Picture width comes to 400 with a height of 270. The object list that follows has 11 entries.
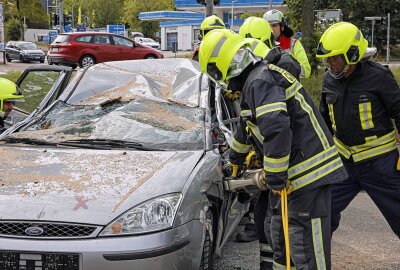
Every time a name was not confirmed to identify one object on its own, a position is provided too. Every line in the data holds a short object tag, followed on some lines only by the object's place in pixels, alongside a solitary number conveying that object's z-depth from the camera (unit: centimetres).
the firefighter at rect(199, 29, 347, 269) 319
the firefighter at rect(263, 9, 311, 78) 588
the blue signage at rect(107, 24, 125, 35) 5427
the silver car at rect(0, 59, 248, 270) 296
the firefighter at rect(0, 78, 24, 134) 505
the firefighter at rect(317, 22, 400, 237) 390
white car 4716
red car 2209
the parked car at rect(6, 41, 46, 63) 3344
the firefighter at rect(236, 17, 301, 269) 385
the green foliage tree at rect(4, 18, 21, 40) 5407
